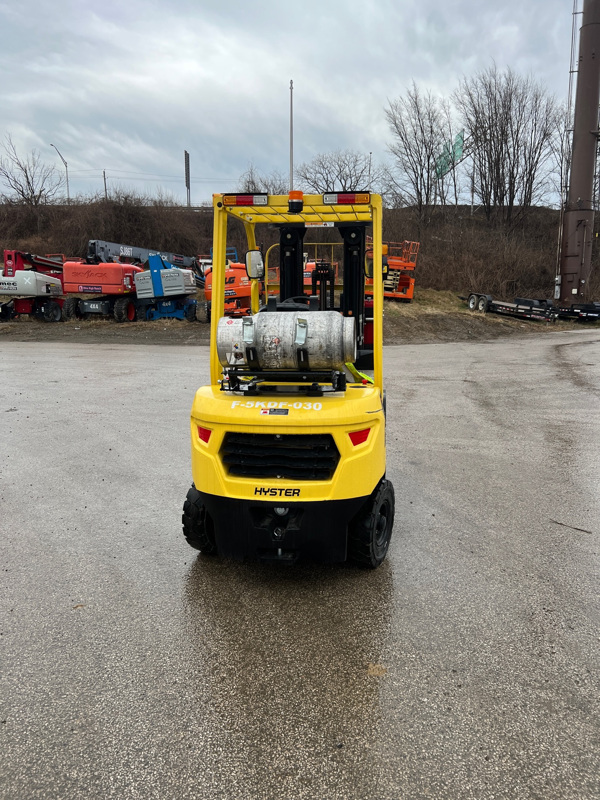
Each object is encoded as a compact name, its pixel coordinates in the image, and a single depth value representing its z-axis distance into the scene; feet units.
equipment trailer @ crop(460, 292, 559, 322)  82.38
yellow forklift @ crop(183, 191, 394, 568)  12.00
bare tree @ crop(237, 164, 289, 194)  144.23
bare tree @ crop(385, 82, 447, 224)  138.10
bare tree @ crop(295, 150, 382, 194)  142.31
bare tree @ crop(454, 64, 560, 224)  133.59
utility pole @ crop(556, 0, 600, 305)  85.44
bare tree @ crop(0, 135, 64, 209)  139.33
